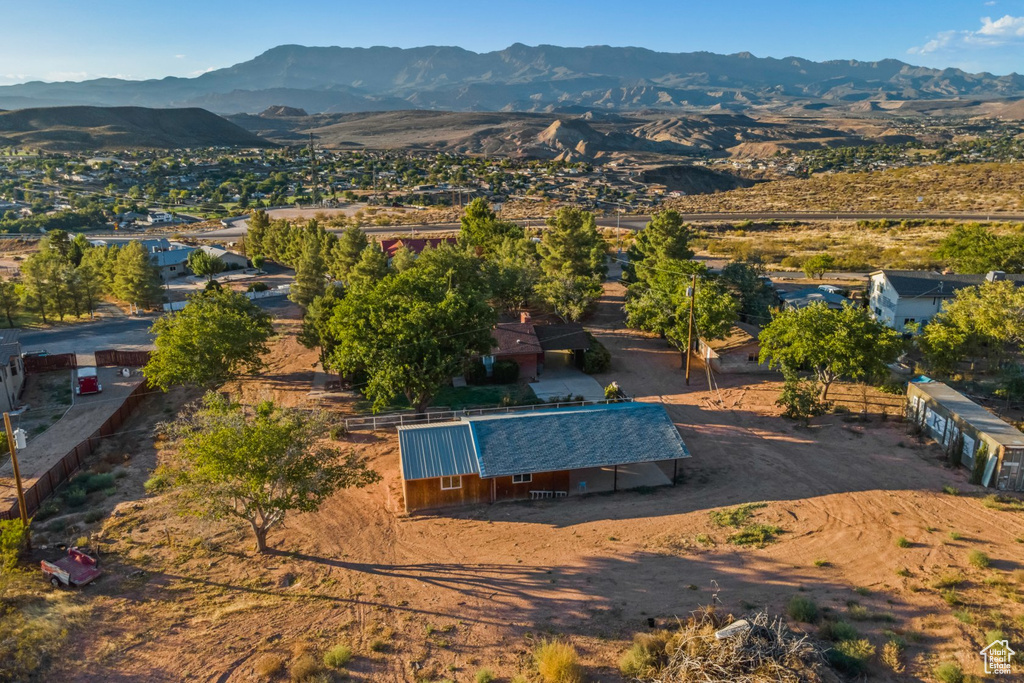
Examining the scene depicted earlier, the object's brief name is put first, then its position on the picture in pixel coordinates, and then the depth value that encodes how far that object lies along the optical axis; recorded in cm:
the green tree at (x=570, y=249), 5600
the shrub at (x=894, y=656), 1753
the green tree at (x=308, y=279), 5506
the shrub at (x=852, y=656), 1739
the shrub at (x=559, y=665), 1709
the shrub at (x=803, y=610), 1933
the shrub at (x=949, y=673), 1695
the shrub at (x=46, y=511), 2633
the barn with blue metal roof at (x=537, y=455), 2644
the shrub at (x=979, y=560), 2171
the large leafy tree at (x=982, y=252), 5519
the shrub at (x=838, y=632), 1853
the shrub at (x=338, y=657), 1811
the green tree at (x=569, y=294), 4903
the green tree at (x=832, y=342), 3350
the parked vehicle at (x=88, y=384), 3966
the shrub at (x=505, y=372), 4003
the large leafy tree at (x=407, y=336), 3122
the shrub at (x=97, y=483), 2869
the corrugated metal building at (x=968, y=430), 2669
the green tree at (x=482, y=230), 6339
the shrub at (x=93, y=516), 2586
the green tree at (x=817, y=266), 6425
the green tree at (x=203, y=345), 3559
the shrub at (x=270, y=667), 1783
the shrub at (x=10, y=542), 2077
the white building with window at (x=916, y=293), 4481
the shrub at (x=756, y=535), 2356
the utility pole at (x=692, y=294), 3932
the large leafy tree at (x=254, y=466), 2219
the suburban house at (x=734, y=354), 4171
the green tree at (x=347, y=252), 5809
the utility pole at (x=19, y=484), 2266
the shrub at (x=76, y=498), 2747
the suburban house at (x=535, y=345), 4094
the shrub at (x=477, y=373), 4038
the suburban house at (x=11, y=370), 3768
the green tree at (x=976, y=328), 3556
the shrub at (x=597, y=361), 4159
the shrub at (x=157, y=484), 2848
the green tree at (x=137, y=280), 5784
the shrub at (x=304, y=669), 1755
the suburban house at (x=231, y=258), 7538
